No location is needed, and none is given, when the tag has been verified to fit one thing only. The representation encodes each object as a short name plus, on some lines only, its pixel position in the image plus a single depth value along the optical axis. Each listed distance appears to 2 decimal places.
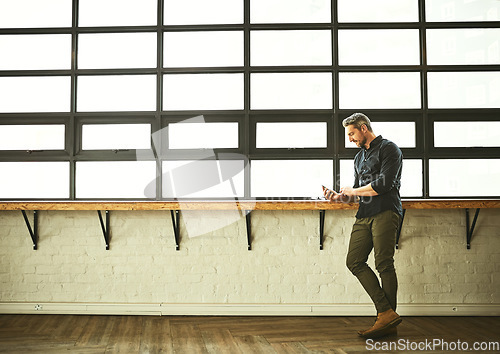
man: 3.38
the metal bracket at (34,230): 4.29
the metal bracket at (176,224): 4.20
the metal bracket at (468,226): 4.23
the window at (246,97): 4.40
